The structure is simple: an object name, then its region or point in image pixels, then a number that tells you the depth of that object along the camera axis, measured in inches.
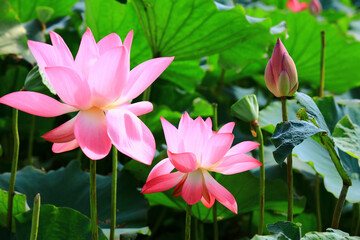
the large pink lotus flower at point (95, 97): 93.2
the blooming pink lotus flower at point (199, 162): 96.0
